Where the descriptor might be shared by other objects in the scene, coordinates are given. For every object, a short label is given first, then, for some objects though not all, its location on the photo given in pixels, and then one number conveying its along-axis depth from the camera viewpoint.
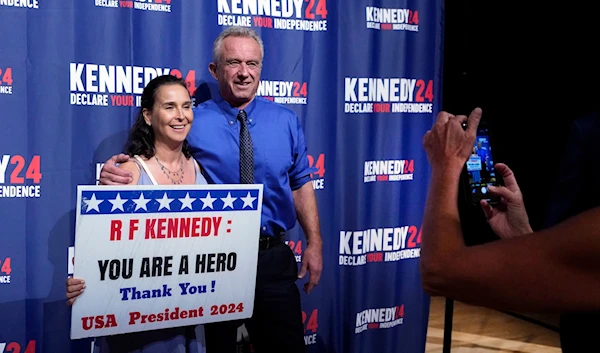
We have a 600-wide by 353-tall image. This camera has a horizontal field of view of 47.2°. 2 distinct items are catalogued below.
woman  2.54
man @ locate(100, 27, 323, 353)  2.88
